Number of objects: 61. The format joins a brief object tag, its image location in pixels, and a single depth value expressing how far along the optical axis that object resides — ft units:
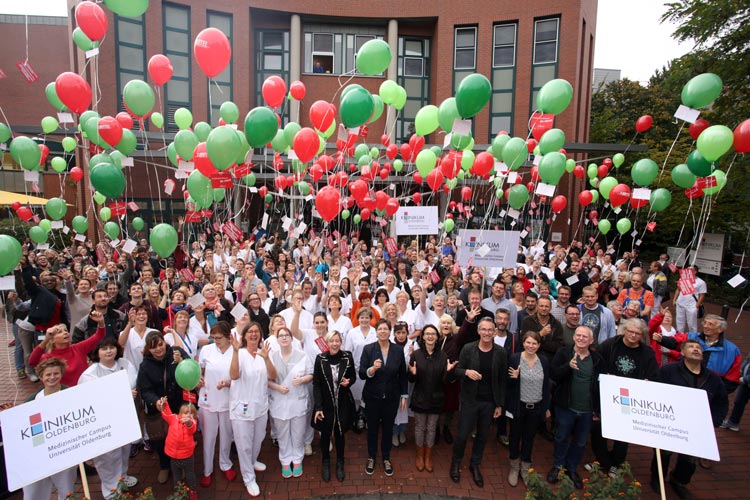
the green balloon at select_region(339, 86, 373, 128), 20.08
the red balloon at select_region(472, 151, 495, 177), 29.25
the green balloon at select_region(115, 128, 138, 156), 24.75
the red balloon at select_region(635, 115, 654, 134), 30.45
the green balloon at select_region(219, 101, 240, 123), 30.12
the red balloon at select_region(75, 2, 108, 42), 19.16
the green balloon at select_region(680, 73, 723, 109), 20.07
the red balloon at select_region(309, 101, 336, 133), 23.22
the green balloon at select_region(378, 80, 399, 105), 28.50
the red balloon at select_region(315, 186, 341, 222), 21.74
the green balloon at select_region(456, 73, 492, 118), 19.38
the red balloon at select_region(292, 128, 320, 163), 22.04
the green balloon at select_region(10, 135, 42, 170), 23.65
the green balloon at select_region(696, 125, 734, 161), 19.42
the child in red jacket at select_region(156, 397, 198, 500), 12.07
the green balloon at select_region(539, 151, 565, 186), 24.06
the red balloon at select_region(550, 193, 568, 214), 38.78
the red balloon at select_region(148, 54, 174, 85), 23.66
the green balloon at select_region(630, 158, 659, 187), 26.45
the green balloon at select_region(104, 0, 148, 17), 18.84
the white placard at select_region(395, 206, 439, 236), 26.63
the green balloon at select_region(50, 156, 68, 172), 39.94
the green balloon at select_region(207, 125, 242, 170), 17.49
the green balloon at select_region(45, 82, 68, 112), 26.27
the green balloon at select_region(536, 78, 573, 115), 22.07
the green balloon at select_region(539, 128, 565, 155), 26.11
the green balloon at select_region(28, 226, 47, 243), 27.43
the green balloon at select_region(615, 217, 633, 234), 37.37
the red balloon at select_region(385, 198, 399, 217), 32.50
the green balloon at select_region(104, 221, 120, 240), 24.70
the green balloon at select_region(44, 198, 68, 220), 29.71
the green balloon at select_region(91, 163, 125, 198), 17.94
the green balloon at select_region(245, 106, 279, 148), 18.76
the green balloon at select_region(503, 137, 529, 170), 24.99
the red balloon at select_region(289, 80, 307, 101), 31.37
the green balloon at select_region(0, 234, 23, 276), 13.39
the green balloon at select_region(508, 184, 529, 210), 27.37
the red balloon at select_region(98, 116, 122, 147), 21.50
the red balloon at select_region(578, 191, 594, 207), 40.86
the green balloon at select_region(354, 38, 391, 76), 22.27
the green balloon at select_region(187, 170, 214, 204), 21.77
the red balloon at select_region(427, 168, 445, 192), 30.17
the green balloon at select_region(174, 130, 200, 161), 22.64
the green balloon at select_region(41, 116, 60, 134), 39.22
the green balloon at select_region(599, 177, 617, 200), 35.06
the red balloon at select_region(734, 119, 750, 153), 18.99
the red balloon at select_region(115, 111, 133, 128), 25.48
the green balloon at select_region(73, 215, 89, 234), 26.84
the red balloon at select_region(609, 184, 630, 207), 31.96
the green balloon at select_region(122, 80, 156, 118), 22.13
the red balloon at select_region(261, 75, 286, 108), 24.52
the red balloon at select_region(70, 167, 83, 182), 36.57
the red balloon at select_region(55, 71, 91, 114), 20.57
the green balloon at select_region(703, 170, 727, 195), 22.39
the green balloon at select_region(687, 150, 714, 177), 21.90
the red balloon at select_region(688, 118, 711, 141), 22.42
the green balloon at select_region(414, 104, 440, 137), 27.76
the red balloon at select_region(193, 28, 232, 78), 20.08
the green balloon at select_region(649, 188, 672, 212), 29.01
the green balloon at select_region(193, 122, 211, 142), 25.72
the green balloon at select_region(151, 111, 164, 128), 37.51
